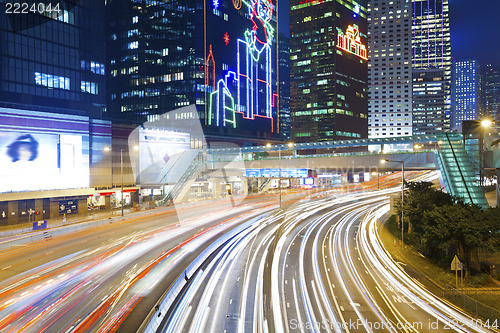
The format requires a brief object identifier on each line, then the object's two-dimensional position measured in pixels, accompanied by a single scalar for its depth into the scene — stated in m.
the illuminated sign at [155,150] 67.62
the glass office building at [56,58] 60.84
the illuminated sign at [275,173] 74.25
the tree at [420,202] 35.38
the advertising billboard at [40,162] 45.66
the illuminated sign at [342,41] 194.90
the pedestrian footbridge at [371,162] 34.25
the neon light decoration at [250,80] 125.62
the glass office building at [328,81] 192.00
